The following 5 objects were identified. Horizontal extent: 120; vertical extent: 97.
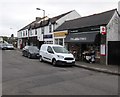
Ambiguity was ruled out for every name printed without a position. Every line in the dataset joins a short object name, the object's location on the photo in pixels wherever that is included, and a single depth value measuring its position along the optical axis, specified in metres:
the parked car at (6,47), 24.86
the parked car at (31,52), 13.00
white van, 9.07
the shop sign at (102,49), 9.95
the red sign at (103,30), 9.79
